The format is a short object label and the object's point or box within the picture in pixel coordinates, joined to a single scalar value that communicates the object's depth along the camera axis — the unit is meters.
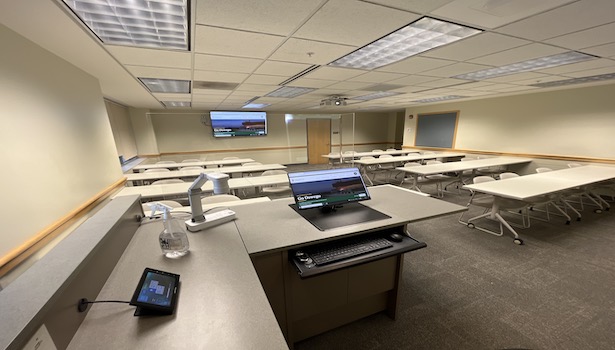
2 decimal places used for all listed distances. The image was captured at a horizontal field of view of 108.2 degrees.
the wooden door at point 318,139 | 9.21
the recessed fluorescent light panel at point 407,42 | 1.77
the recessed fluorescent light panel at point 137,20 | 1.39
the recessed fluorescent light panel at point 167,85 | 3.27
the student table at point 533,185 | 2.85
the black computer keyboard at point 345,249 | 1.29
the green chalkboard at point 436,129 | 7.01
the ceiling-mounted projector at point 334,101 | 5.24
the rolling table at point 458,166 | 4.37
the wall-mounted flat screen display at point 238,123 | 7.33
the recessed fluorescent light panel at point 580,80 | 3.55
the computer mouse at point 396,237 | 1.49
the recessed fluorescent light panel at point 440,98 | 5.71
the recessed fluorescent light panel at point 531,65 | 2.56
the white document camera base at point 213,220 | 1.35
